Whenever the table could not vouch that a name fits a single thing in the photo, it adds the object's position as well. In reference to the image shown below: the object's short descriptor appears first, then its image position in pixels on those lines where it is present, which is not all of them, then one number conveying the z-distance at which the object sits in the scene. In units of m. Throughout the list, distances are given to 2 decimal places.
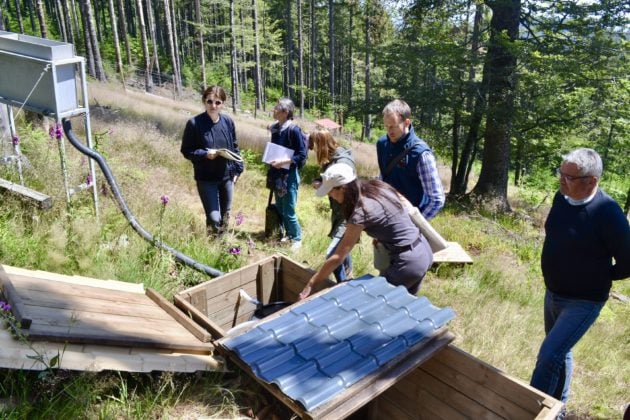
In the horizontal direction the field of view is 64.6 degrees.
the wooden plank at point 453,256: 6.05
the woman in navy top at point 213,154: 5.04
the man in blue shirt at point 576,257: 2.91
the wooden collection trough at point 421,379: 2.87
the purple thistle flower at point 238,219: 5.20
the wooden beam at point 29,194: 4.85
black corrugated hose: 4.55
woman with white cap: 3.25
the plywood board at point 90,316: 2.55
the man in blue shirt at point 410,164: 3.97
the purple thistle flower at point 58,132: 4.75
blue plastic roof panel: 2.48
